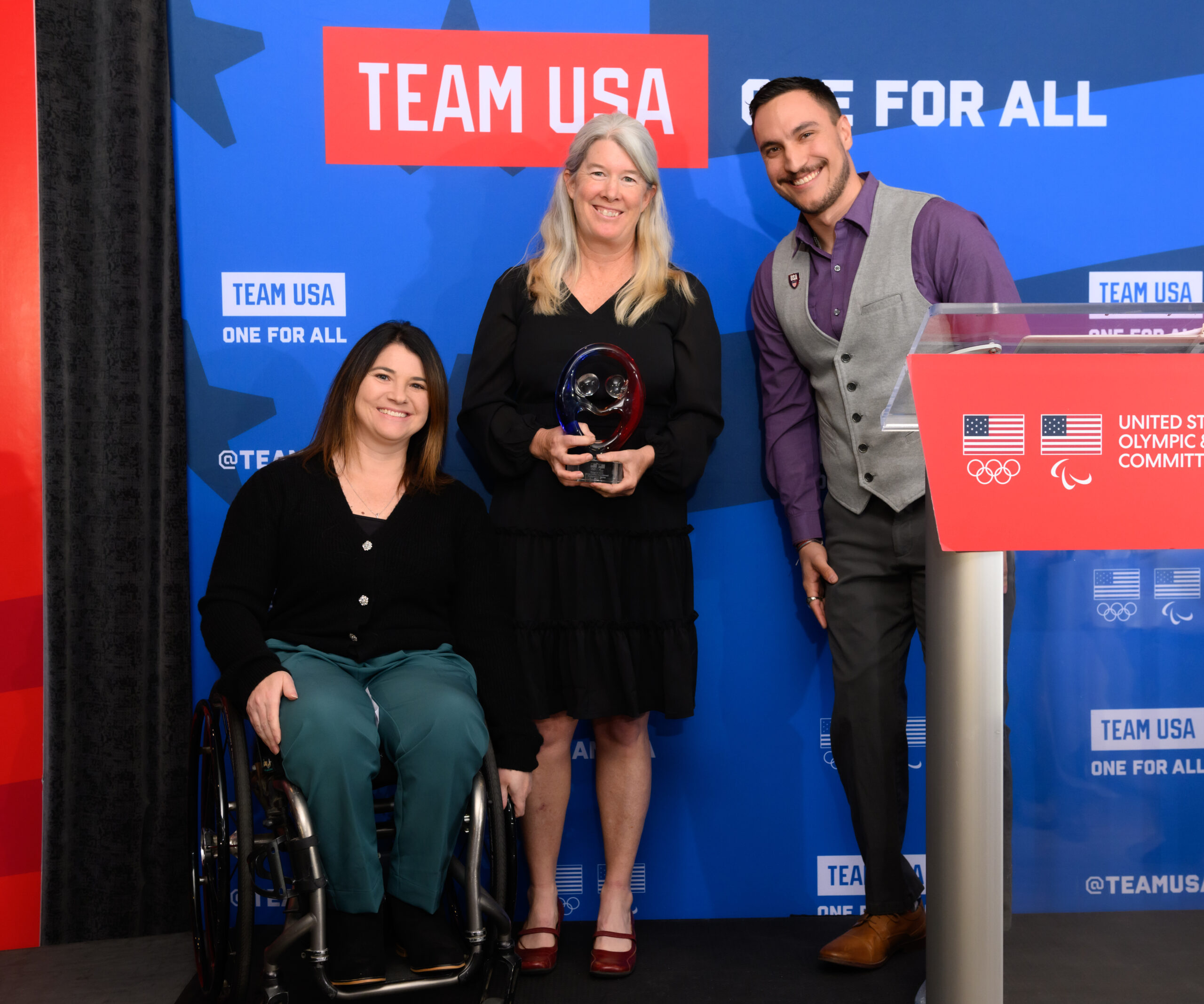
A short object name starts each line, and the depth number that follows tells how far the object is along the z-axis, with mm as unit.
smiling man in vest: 2090
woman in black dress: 2123
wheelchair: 1636
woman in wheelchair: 1697
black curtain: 2311
